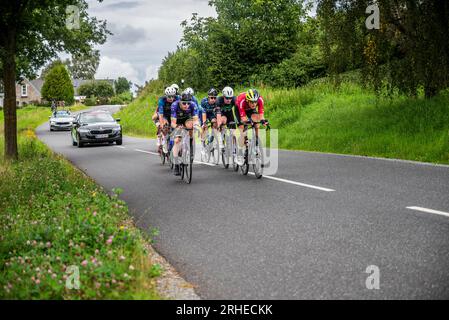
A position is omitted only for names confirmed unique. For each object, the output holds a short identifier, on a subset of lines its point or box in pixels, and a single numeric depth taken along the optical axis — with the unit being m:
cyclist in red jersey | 11.48
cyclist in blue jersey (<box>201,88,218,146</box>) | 15.28
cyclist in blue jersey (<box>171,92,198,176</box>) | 11.81
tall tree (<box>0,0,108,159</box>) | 15.21
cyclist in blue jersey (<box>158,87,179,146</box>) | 12.65
